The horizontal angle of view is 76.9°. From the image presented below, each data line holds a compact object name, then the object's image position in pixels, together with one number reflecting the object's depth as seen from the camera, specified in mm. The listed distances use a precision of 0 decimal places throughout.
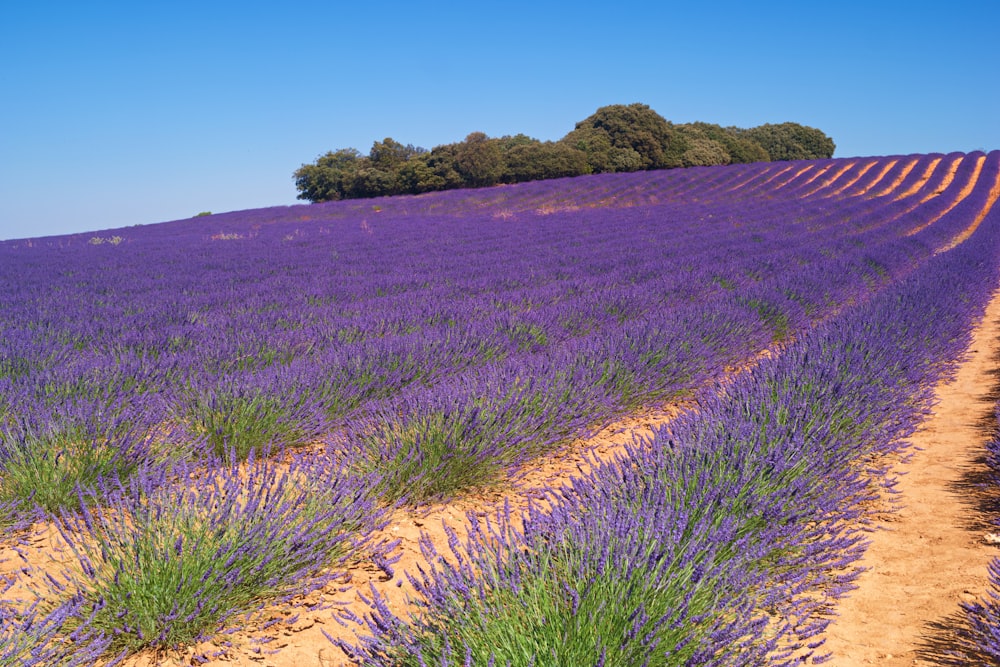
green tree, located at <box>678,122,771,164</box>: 43406
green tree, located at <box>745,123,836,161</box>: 53469
